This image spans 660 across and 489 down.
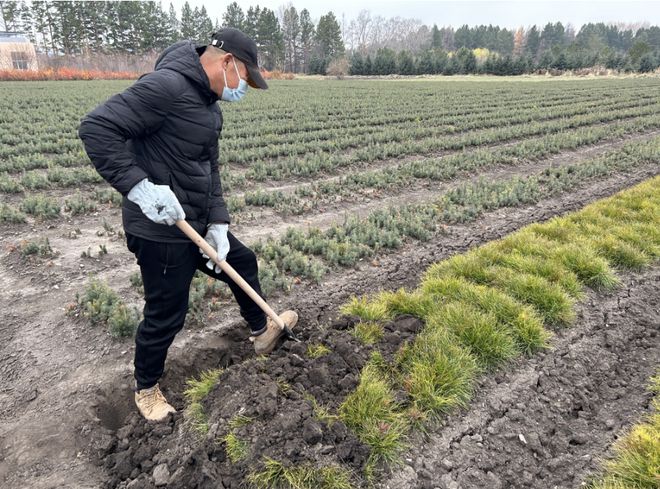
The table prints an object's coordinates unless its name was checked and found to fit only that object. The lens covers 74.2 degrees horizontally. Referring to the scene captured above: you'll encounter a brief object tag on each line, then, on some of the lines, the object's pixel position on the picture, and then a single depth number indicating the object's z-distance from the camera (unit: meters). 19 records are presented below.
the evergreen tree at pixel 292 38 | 83.50
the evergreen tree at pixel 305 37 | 81.94
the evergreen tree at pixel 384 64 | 63.16
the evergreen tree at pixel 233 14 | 79.38
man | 2.33
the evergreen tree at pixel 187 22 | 73.94
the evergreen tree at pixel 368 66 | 63.44
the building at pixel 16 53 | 56.47
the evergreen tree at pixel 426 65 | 62.91
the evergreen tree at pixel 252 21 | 73.81
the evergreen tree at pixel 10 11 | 69.69
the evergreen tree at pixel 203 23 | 76.00
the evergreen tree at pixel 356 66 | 63.76
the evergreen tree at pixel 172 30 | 68.31
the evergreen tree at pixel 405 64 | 62.91
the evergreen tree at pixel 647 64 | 61.44
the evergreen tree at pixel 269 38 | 71.94
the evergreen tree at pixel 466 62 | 63.16
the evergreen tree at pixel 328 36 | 78.12
